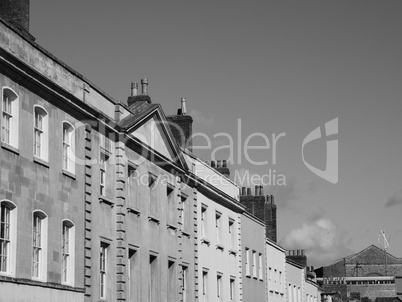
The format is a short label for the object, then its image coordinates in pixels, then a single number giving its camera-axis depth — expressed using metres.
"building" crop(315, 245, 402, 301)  105.44
